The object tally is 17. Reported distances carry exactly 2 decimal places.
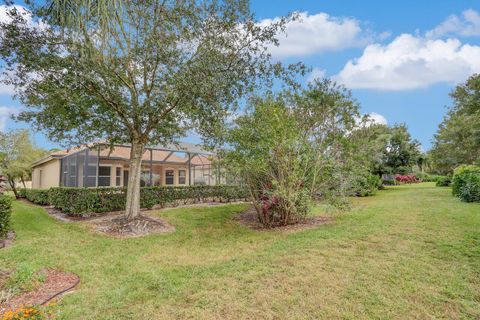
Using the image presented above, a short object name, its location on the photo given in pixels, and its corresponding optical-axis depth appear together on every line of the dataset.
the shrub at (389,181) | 33.56
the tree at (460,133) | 20.38
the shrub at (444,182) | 26.15
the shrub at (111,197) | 11.46
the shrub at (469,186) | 11.91
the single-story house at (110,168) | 15.60
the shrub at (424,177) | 44.74
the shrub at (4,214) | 7.32
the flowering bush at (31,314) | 3.15
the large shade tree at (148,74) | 7.64
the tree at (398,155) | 23.83
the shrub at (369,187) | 18.77
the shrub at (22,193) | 21.10
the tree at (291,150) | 8.20
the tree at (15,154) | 21.25
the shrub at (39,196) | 16.17
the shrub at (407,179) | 37.18
